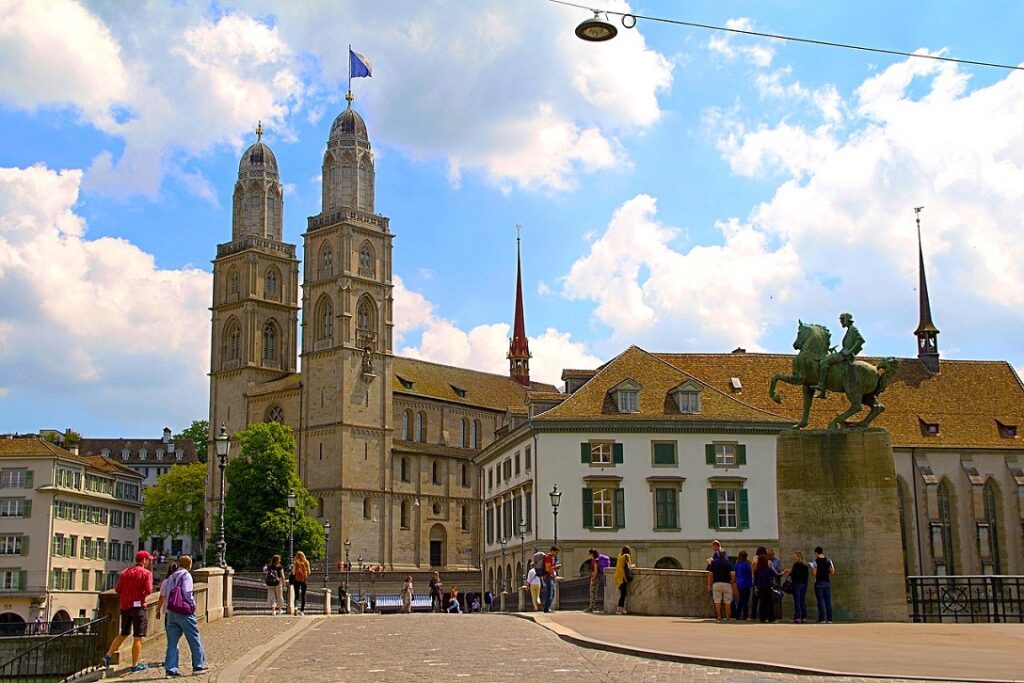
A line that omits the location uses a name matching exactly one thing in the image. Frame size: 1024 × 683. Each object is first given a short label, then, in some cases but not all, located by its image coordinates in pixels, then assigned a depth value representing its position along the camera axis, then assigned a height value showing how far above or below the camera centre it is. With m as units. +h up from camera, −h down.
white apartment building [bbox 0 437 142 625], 88.25 +3.90
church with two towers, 105.00 +17.15
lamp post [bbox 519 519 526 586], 65.50 +1.83
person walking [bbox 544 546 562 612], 36.50 +0.09
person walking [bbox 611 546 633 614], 31.12 +0.10
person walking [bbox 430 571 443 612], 57.72 -0.51
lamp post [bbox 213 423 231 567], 35.27 +3.56
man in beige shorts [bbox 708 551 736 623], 27.47 -0.13
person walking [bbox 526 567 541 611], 38.06 -0.13
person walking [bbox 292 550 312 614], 40.59 +0.31
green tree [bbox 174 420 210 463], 126.81 +14.46
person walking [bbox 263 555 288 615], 37.92 +0.07
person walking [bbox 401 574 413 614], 53.76 -0.46
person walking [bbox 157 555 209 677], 18.28 -0.53
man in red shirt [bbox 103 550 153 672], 19.75 -0.26
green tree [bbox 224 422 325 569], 87.19 +5.64
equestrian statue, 28.80 +4.45
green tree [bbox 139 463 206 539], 110.69 +6.84
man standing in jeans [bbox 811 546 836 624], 26.09 -0.10
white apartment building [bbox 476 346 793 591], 62.78 +5.12
